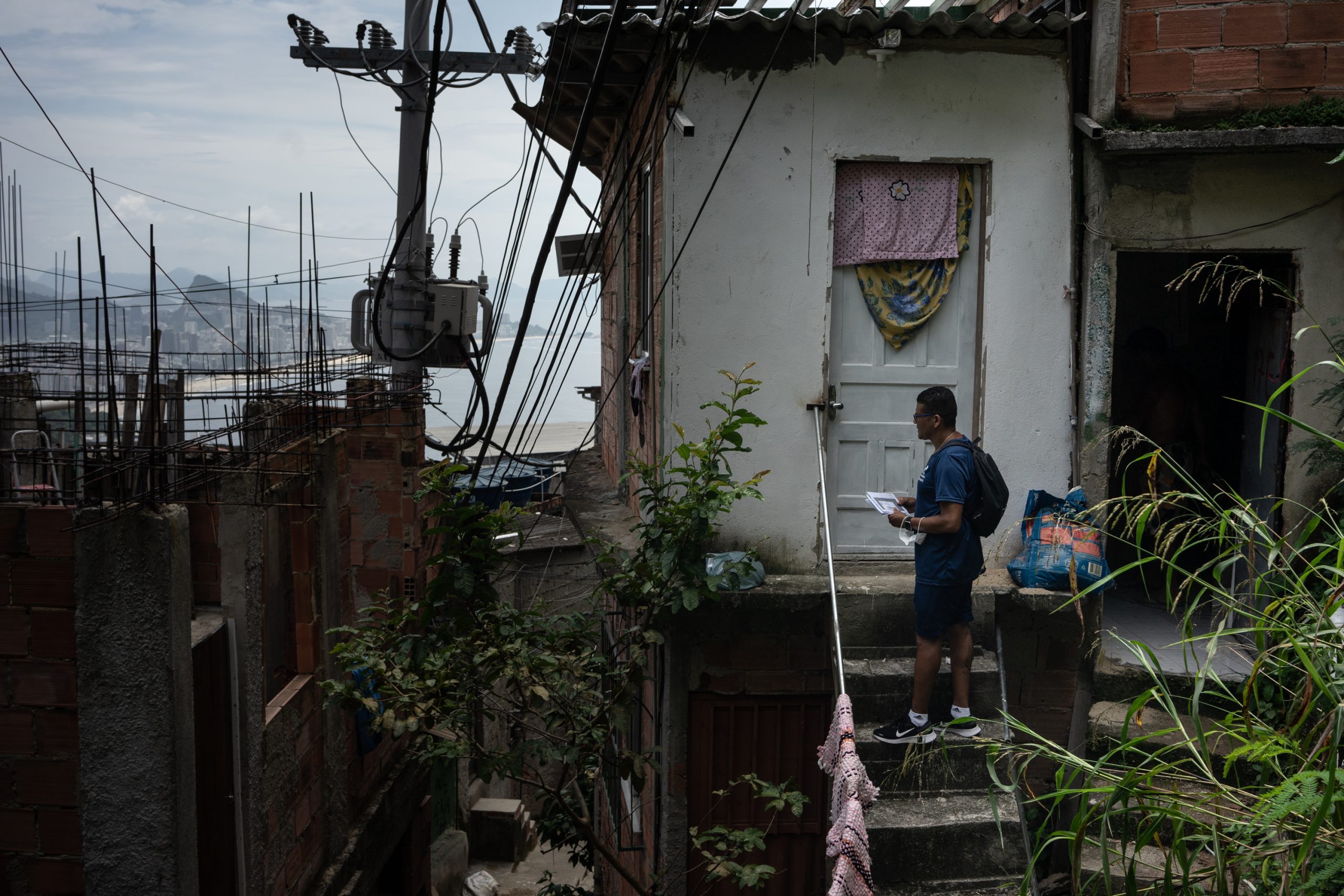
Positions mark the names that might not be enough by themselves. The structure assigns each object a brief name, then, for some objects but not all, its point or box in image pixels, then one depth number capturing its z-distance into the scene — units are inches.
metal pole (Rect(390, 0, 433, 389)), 339.6
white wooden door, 271.1
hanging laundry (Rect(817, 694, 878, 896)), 146.2
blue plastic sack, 248.2
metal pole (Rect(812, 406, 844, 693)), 175.2
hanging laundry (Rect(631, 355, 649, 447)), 312.0
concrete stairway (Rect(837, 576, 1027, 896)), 205.9
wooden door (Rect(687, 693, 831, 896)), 276.8
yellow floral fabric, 270.1
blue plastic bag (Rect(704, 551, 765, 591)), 231.8
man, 203.8
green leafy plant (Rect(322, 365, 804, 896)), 217.5
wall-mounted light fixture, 252.2
